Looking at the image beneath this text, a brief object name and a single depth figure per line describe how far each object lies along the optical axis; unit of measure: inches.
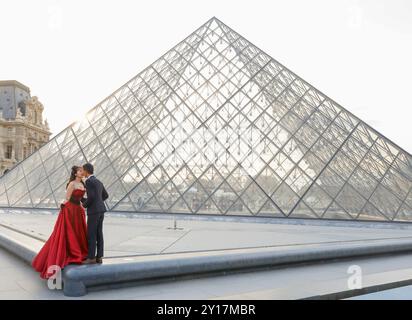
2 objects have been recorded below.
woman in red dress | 161.6
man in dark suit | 165.0
